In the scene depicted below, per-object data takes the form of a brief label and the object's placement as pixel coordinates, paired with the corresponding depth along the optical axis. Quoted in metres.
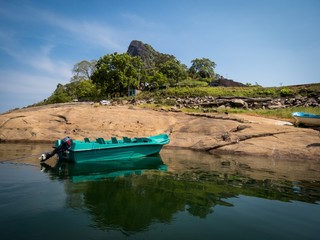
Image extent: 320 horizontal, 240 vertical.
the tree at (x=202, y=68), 67.06
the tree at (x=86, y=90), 54.19
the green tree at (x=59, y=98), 54.34
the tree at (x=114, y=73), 42.69
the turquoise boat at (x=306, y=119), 18.22
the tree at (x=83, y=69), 61.06
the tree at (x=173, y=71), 56.81
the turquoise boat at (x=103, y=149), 12.55
